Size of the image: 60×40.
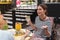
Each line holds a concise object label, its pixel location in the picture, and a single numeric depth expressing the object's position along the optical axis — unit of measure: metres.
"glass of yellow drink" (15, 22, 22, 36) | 2.92
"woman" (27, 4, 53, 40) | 3.04
